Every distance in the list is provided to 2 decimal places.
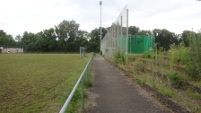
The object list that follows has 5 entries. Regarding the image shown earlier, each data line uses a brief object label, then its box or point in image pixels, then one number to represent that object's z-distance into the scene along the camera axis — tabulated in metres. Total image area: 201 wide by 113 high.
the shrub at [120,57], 8.27
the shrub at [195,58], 3.68
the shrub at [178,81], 3.96
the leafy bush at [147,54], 7.71
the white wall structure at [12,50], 47.48
